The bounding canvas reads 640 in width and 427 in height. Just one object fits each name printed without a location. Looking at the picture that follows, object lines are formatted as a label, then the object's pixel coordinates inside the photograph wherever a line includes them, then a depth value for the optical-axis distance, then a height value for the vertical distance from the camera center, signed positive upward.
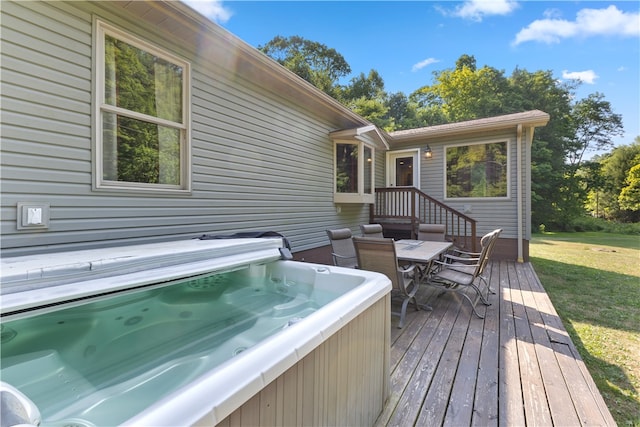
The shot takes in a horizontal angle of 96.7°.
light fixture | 8.10 +1.67
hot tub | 1.03 -0.79
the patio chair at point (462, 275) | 3.77 -0.91
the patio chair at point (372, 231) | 5.54 -0.40
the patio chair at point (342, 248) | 4.79 -0.67
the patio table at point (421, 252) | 3.85 -0.62
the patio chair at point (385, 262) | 3.53 -0.66
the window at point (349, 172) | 6.81 +0.95
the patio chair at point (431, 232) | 6.03 -0.46
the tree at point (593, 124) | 19.88 +6.15
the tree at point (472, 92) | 18.23 +7.98
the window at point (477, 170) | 7.36 +1.09
